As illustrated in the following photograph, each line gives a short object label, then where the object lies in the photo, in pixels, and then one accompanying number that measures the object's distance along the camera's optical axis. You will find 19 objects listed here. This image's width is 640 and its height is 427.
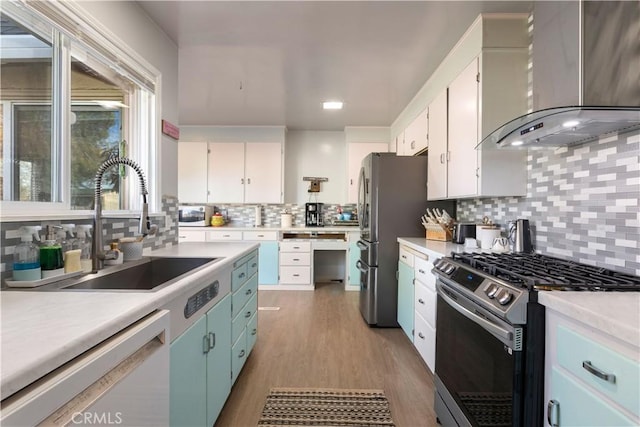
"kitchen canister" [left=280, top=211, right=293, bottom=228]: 4.64
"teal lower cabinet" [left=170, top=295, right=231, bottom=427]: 1.07
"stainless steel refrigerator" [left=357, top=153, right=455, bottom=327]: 2.88
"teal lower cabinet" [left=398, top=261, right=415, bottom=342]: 2.47
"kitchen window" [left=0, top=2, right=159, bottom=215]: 1.23
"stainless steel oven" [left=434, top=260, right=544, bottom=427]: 0.98
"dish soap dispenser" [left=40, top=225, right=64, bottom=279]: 1.11
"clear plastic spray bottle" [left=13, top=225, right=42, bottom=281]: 1.04
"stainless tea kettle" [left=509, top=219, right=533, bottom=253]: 1.80
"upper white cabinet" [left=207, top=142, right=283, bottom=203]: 4.59
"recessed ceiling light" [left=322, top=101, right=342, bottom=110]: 3.53
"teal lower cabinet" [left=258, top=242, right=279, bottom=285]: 4.28
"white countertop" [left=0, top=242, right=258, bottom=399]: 0.53
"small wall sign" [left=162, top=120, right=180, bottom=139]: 2.17
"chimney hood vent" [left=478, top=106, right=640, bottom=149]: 1.13
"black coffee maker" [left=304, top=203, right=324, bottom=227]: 4.75
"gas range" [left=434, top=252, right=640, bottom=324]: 0.99
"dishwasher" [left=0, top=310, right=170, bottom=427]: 0.52
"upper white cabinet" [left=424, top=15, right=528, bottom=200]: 1.90
